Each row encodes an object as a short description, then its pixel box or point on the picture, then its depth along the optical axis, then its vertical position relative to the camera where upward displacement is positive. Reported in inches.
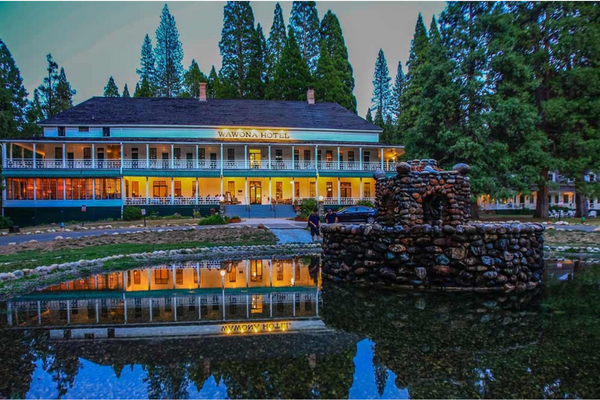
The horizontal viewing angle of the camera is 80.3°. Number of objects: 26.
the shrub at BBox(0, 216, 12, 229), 1004.3 -66.4
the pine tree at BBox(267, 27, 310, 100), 1929.1 +658.6
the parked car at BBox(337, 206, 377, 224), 945.5 -58.2
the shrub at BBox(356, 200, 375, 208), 1237.3 -34.9
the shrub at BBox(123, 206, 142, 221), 1109.7 -53.6
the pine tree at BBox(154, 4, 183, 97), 2442.2 +953.5
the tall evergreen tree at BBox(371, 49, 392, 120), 2780.5 +852.2
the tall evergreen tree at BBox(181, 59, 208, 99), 2397.9 +794.7
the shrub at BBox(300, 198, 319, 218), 1140.7 -42.7
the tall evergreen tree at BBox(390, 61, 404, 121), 2593.5 +763.5
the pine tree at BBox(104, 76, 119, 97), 2561.5 +783.0
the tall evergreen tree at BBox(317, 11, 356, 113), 2001.8 +833.2
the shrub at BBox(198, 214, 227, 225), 925.2 -66.4
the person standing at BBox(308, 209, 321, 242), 592.0 -50.6
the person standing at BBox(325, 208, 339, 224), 606.5 -40.2
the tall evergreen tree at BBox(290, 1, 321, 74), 2294.5 +1072.2
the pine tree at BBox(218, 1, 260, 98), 2174.0 +920.3
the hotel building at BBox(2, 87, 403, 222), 1213.1 +159.3
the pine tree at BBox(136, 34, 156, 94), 2476.6 +929.1
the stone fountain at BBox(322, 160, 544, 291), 297.4 -46.8
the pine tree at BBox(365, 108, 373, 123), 2753.4 +604.2
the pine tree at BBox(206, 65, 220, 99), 2197.3 +730.1
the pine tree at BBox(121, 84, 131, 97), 2925.9 +867.2
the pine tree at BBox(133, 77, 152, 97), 2233.0 +679.3
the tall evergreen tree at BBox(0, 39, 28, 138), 1474.5 +508.2
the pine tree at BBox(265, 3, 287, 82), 2262.9 +998.8
